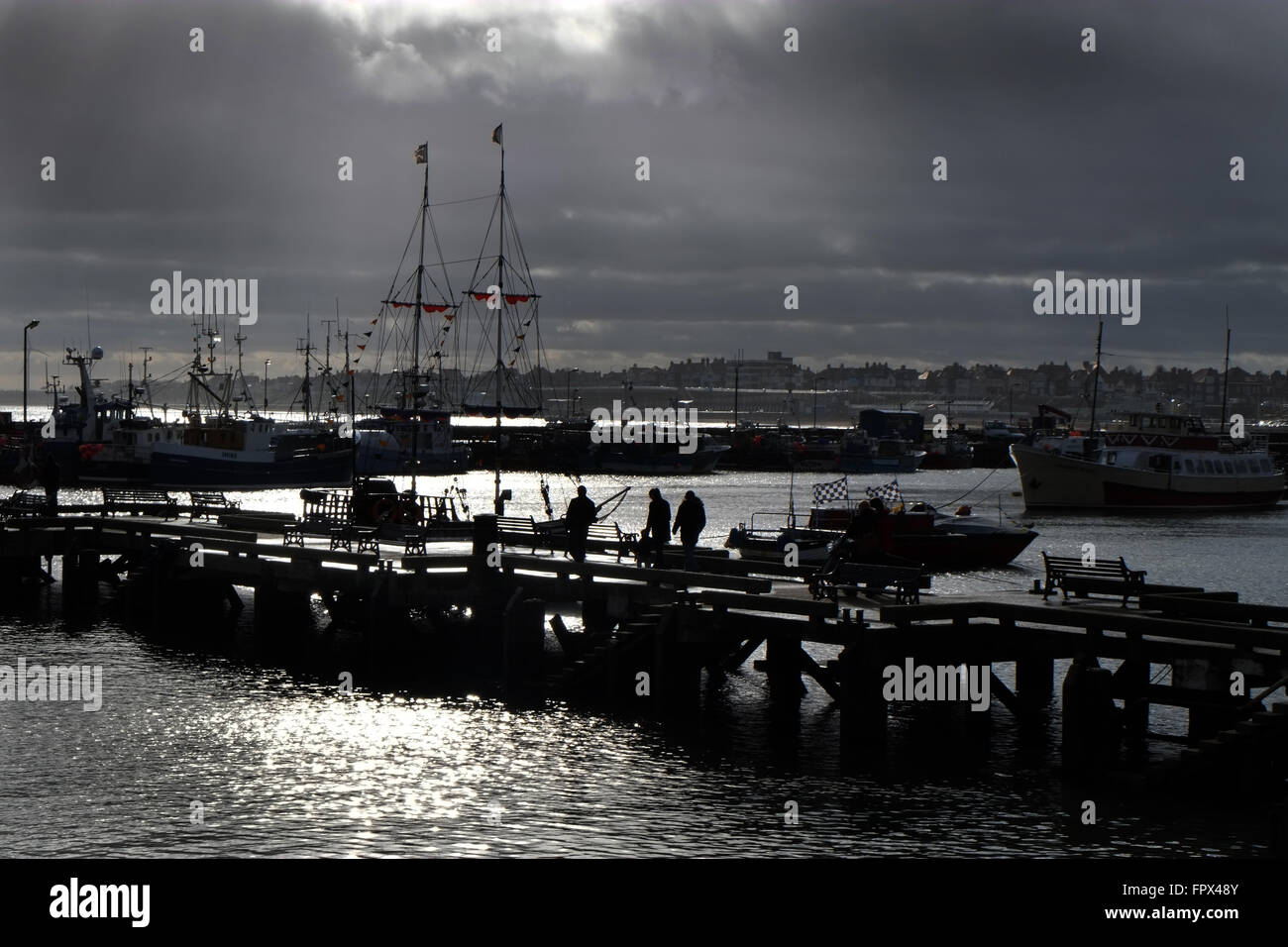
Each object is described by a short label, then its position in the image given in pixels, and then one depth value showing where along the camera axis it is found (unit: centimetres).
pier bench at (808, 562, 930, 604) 2580
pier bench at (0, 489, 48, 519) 4488
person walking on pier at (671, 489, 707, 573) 2920
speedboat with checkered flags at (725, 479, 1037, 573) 5000
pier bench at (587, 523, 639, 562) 3269
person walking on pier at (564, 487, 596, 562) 3120
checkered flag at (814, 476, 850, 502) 5497
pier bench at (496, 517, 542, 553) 3309
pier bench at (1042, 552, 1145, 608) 2566
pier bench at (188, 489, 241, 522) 4625
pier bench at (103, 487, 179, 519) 4662
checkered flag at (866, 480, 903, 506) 5611
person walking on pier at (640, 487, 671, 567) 3050
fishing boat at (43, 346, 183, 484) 10125
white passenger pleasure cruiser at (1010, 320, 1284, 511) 9644
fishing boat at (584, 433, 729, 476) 15150
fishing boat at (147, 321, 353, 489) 10119
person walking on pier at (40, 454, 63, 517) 4638
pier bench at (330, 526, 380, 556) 3391
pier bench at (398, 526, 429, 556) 3300
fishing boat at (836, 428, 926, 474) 16400
